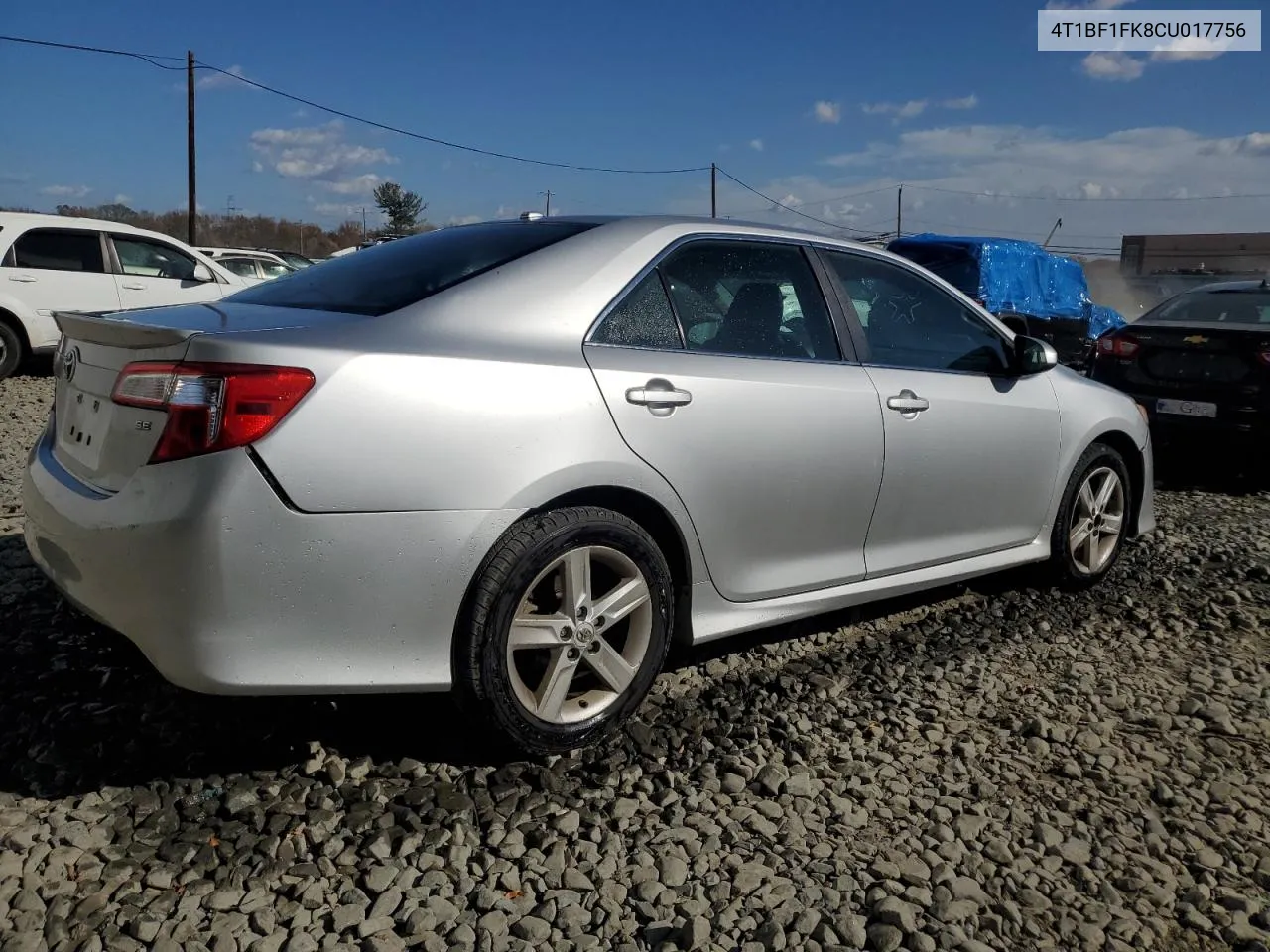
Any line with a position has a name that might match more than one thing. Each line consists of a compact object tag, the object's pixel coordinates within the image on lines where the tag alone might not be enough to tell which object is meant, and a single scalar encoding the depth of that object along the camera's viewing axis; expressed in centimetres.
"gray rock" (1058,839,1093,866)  256
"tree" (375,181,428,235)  7319
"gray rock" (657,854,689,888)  243
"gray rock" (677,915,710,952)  219
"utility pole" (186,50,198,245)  2911
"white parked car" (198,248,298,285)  1989
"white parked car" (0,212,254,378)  1024
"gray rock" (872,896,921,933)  228
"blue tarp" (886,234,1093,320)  1591
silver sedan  240
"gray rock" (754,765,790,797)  286
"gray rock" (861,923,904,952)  220
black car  725
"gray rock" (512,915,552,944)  221
